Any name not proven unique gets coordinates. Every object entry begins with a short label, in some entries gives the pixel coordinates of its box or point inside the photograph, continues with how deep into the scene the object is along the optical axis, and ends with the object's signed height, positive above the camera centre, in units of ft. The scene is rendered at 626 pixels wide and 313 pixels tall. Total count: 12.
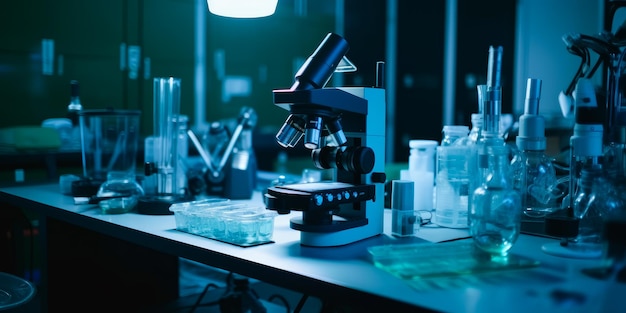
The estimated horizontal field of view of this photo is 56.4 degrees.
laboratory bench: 2.66 -0.73
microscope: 3.57 -0.09
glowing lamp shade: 5.34 +1.18
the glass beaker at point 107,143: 6.38 -0.12
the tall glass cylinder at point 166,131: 5.33 +0.02
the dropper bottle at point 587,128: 3.66 +0.07
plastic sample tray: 3.81 -0.59
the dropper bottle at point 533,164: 4.15 -0.19
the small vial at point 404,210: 4.05 -0.51
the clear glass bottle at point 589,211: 3.58 -0.45
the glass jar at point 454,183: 4.42 -0.35
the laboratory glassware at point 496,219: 3.37 -0.47
